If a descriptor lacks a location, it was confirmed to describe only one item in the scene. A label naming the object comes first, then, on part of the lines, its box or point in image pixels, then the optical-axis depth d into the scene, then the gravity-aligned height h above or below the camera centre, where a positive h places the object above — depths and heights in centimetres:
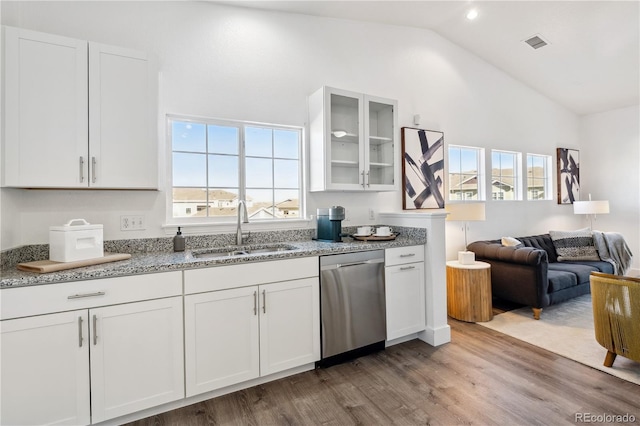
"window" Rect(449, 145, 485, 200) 412 +54
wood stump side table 324 -83
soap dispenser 236 -21
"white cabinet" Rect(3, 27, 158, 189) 177 +62
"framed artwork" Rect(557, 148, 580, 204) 517 +62
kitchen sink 242 -29
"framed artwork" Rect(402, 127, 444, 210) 359 +53
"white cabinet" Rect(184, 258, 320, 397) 191 -73
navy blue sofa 323 -70
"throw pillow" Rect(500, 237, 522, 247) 371 -36
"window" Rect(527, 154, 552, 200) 490 +57
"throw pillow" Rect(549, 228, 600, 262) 417 -46
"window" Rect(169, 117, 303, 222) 257 +41
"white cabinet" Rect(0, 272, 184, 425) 151 -70
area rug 233 -114
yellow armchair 206 -71
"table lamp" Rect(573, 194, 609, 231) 473 +7
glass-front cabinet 281 +71
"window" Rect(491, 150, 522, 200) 448 +55
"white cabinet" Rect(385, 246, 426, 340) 265 -68
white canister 176 -15
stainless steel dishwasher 235 -71
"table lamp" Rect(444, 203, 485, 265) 348 +1
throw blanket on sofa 415 -52
